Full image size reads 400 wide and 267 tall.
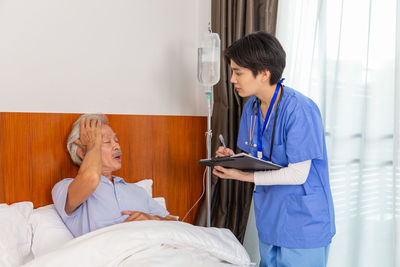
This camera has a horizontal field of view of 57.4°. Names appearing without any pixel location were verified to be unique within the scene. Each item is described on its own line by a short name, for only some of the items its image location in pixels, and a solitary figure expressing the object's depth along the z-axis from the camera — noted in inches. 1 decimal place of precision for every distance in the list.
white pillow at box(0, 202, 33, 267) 50.0
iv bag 84.0
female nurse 59.6
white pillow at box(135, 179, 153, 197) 76.8
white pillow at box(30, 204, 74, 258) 56.1
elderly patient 58.3
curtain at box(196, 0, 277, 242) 90.8
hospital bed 48.1
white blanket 46.2
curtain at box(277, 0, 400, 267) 70.7
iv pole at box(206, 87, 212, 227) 82.7
